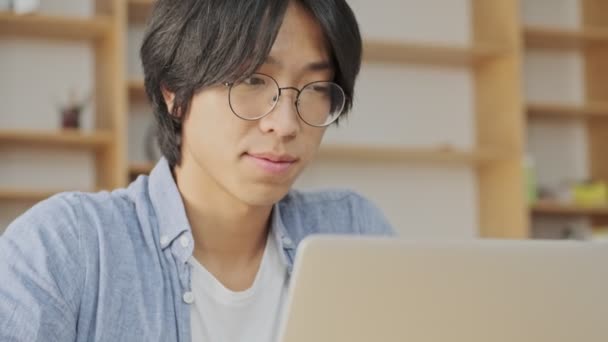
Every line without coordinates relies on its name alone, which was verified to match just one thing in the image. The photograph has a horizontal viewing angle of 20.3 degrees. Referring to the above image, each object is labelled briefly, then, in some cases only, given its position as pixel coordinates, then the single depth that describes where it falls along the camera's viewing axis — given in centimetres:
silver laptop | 159
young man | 227
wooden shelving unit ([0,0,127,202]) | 628
